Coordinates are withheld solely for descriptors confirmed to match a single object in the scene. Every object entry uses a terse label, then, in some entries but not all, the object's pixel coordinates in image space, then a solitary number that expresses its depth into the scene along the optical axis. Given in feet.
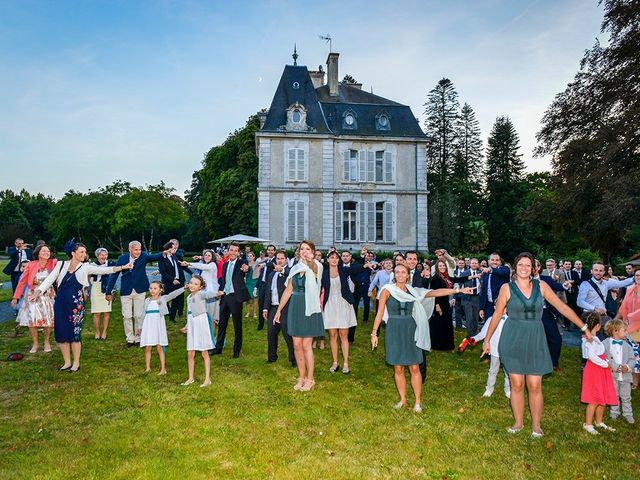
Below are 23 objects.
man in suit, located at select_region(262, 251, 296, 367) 29.58
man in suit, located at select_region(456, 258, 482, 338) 37.36
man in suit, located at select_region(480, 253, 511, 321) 28.63
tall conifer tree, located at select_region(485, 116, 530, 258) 152.46
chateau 108.78
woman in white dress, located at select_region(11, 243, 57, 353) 30.32
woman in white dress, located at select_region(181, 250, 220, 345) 28.85
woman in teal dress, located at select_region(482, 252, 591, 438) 17.56
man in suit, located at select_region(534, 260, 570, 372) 27.58
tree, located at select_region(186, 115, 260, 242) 130.31
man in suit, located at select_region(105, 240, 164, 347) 32.94
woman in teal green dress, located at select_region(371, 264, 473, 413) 20.77
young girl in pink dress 18.79
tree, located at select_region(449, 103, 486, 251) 152.66
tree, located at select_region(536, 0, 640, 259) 69.14
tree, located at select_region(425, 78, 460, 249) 161.59
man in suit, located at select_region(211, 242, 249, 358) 30.07
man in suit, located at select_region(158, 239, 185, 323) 38.20
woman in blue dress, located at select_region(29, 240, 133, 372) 26.61
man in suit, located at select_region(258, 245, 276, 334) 39.40
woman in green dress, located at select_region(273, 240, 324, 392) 24.16
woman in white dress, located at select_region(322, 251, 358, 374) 27.55
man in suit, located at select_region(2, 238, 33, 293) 41.98
